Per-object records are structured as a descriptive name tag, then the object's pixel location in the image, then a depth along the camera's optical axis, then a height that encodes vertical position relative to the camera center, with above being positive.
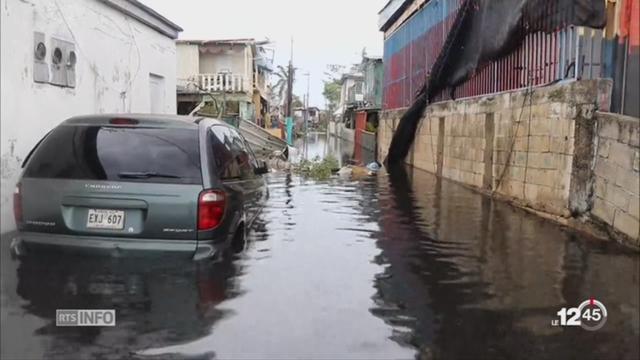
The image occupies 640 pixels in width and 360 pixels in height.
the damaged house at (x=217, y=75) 24.55 +2.15
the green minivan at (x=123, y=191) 4.32 -0.52
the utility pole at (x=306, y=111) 58.27 +1.28
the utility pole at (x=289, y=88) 36.85 +2.18
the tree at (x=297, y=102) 85.05 +3.04
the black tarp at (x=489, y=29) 7.99 +1.62
